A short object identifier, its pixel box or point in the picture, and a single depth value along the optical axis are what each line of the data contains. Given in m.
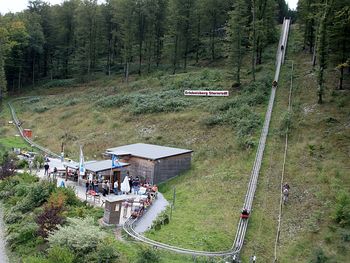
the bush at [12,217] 27.62
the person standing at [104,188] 31.19
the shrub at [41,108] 62.62
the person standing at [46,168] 36.75
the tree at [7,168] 36.38
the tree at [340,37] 45.53
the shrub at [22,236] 24.50
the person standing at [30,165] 38.29
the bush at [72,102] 62.22
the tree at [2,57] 68.62
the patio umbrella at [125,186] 30.14
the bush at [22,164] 40.44
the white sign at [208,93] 54.22
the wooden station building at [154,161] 35.25
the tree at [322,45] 44.09
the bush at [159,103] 52.53
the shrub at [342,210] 27.28
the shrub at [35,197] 29.22
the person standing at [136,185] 32.03
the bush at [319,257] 23.61
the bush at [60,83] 77.06
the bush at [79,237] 20.77
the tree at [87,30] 76.88
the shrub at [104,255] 19.95
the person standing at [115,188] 32.01
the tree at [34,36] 79.75
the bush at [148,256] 19.50
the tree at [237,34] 55.03
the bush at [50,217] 23.79
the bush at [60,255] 19.42
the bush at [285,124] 41.78
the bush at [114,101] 57.59
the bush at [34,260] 20.31
